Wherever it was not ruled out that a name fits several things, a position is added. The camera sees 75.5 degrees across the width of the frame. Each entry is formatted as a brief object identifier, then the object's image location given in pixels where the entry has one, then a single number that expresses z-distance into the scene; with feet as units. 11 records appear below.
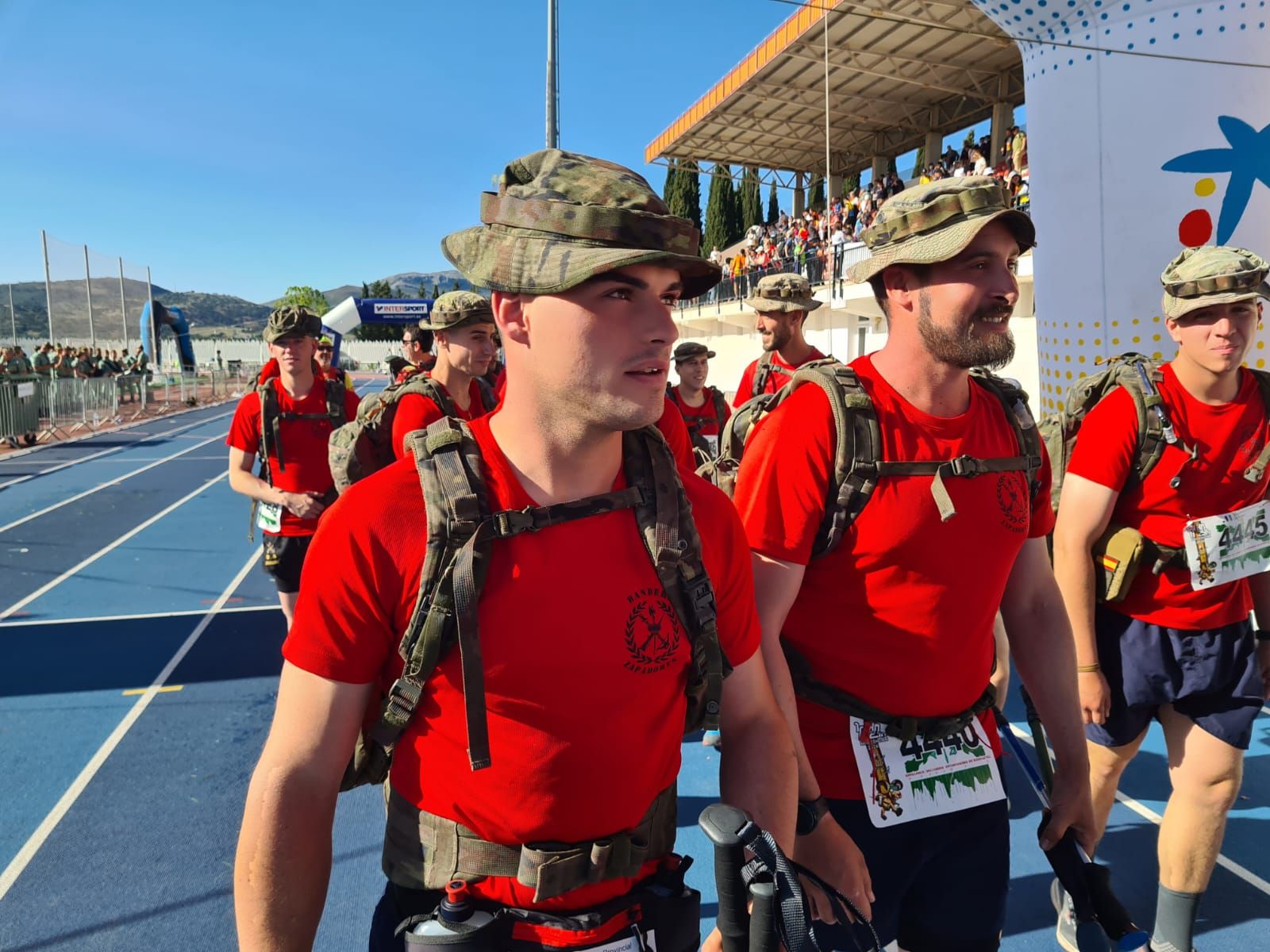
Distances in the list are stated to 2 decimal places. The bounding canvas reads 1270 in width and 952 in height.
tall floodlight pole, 35.88
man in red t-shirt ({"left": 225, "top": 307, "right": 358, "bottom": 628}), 16.43
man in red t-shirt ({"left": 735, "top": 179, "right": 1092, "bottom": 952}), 6.51
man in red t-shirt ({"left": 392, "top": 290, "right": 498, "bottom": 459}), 14.16
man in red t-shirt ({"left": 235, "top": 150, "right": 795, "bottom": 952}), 4.29
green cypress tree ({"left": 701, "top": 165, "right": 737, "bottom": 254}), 144.97
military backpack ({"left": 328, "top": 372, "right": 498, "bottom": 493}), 13.52
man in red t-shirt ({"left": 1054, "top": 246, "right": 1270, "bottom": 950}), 9.02
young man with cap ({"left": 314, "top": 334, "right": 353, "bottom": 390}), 19.25
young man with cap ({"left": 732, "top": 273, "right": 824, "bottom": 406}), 17.88
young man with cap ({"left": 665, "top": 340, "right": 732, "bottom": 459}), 23.57
